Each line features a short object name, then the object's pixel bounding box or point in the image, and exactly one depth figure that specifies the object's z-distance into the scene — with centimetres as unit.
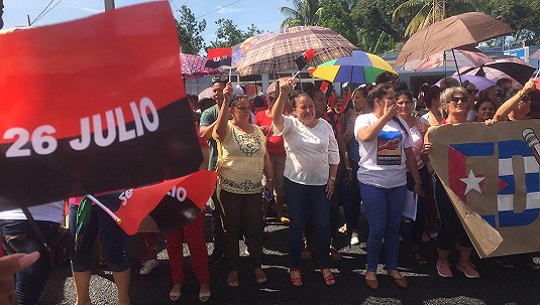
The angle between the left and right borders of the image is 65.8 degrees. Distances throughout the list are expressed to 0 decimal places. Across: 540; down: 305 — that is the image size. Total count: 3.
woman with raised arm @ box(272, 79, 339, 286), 353
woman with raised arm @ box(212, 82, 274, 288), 348
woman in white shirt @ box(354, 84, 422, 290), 342
